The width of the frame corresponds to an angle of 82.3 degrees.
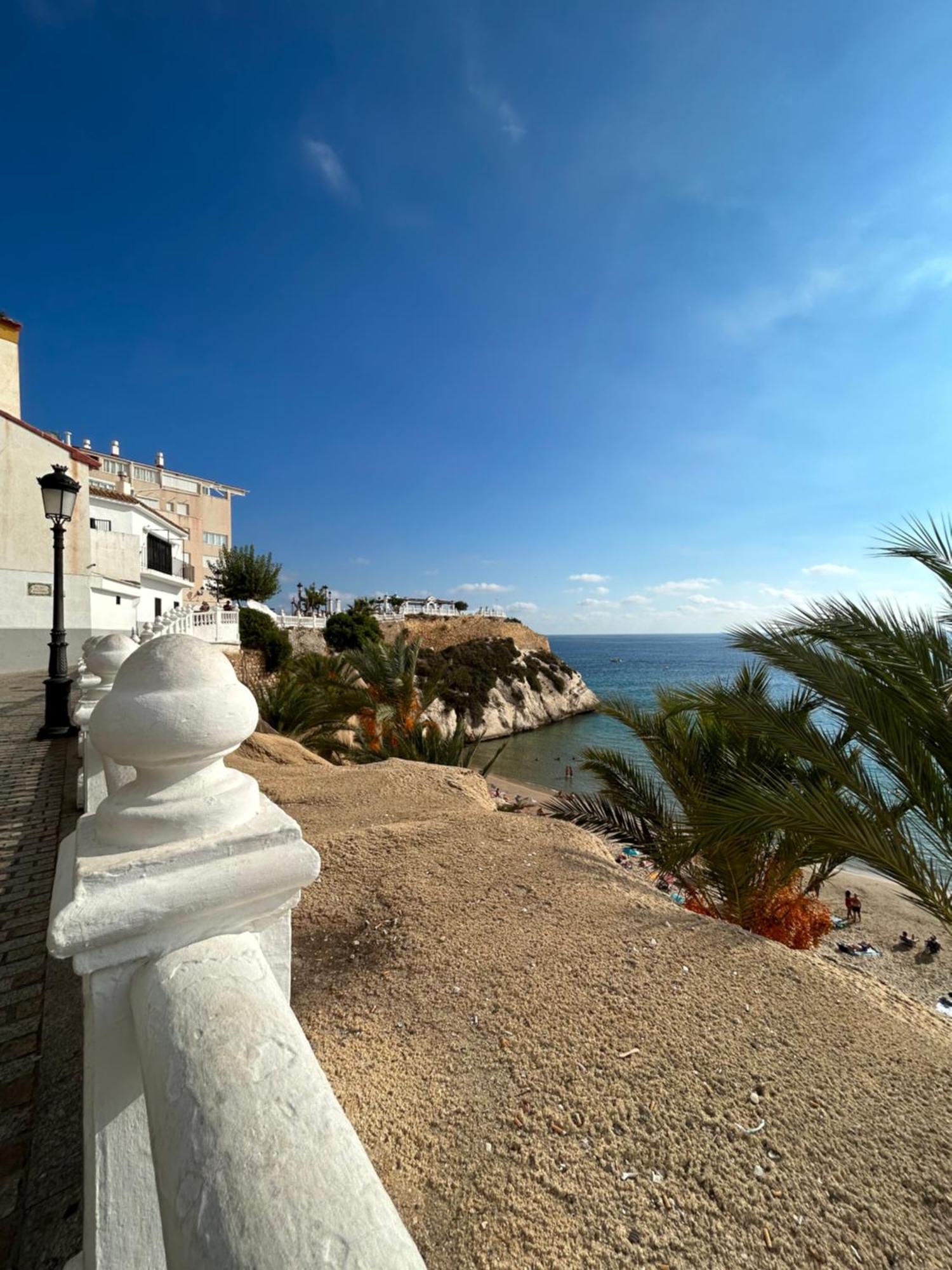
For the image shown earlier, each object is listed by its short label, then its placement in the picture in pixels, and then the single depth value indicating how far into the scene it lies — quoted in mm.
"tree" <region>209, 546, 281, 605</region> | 33812
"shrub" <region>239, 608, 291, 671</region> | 23125
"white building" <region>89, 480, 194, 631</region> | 18250
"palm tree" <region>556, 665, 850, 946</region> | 4781
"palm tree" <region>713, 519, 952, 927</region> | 3459
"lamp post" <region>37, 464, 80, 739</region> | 6969
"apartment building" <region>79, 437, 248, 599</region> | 37812
